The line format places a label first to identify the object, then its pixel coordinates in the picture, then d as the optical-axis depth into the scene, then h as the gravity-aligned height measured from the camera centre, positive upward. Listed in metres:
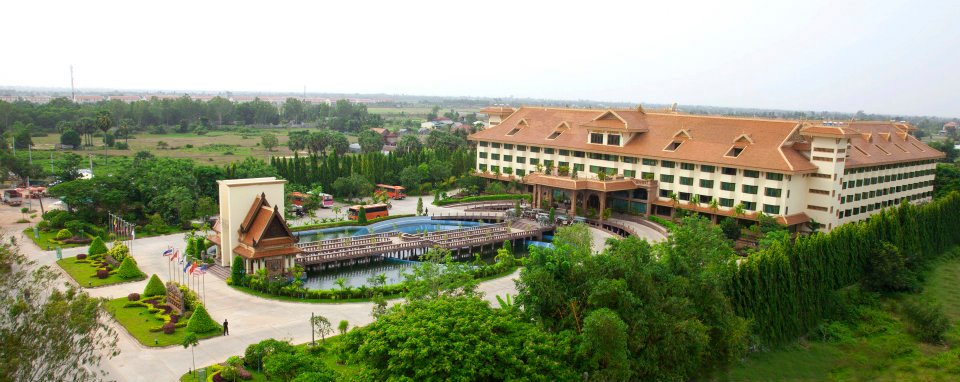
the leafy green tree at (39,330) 18.41 -6.68
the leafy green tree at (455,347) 21.53 -7.95
